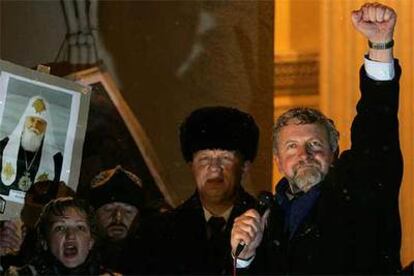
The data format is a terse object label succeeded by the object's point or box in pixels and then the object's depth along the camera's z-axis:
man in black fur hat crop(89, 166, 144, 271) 8.11
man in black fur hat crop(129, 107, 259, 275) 7.82
